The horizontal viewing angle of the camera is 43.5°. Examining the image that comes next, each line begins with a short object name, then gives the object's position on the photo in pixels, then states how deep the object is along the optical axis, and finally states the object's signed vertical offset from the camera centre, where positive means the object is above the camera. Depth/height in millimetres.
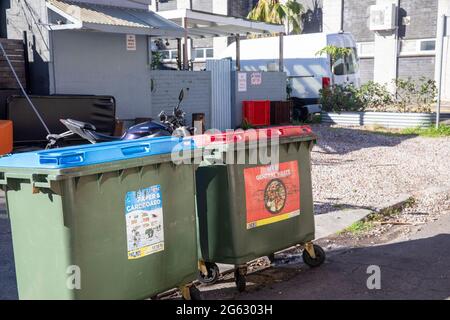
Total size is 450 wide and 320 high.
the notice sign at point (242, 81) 16562 -61
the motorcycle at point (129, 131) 6270 -563
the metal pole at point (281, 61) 17825 +564
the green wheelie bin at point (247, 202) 5020 -1130
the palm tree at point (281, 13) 27672 +3303
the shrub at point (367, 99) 18031 -687
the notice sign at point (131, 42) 13008 +898
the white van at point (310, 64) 18984 +505
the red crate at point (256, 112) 16672 -974
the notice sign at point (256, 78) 17000 +35
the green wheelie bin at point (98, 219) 3834 -991
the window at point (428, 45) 27736 +1550
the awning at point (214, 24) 15229 +1664
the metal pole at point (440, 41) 14547 +925
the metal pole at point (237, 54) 17656 +796
